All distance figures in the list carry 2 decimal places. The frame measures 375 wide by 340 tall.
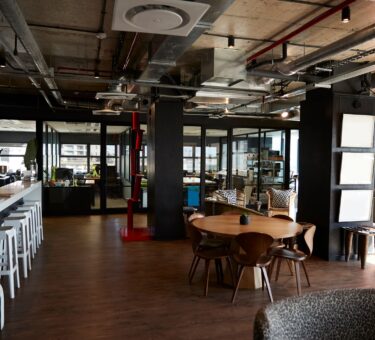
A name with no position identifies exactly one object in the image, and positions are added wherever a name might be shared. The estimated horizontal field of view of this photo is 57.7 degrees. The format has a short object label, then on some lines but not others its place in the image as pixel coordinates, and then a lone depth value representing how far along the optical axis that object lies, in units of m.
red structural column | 6.64
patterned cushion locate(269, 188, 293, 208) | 8.03
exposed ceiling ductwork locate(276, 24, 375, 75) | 3.20
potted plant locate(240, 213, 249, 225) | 4.23
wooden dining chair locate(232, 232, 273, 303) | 3.49
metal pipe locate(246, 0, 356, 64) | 3.15
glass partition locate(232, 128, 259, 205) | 10.14
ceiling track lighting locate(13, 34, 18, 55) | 3.99
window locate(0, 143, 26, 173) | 12.20
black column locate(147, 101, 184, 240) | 6.41
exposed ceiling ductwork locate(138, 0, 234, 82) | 2.66
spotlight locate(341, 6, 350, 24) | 3.21
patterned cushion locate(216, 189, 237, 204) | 7.52
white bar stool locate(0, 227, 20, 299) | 3.67
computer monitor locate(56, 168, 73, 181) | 9.45
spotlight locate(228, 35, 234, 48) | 4.28
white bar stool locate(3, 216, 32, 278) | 4.34
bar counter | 3.98
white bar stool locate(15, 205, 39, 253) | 5.17
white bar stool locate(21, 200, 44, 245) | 5.78
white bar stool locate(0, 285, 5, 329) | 3.03
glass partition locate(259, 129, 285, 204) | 10.23
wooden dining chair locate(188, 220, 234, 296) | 3.90
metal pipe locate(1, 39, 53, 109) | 3.70
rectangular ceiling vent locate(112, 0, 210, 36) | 2.42
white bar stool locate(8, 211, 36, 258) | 4.71
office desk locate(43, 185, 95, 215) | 8.73
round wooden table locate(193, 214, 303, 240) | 3.77
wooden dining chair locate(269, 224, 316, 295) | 3.88
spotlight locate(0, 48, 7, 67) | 4.78
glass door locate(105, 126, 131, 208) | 9.23
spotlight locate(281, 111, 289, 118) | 8.23
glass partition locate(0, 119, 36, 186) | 10.51
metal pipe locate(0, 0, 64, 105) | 2.63
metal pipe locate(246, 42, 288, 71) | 4.24
